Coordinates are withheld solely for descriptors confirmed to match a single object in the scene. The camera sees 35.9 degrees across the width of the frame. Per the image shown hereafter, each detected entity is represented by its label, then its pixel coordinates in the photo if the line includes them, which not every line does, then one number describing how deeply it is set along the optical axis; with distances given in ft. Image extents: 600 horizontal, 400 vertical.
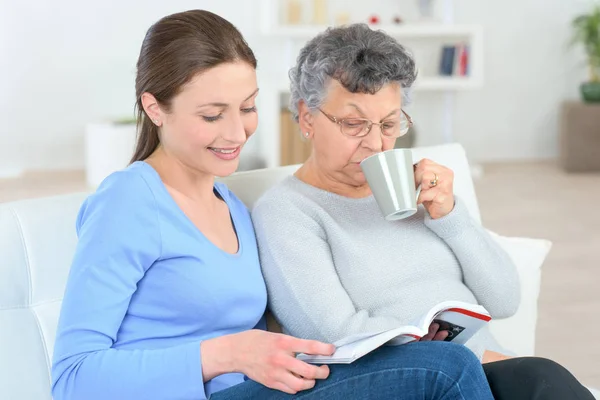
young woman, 4.60
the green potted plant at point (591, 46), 21.02
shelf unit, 20.30
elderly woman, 5.55
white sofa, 5.20
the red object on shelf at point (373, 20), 20.22
